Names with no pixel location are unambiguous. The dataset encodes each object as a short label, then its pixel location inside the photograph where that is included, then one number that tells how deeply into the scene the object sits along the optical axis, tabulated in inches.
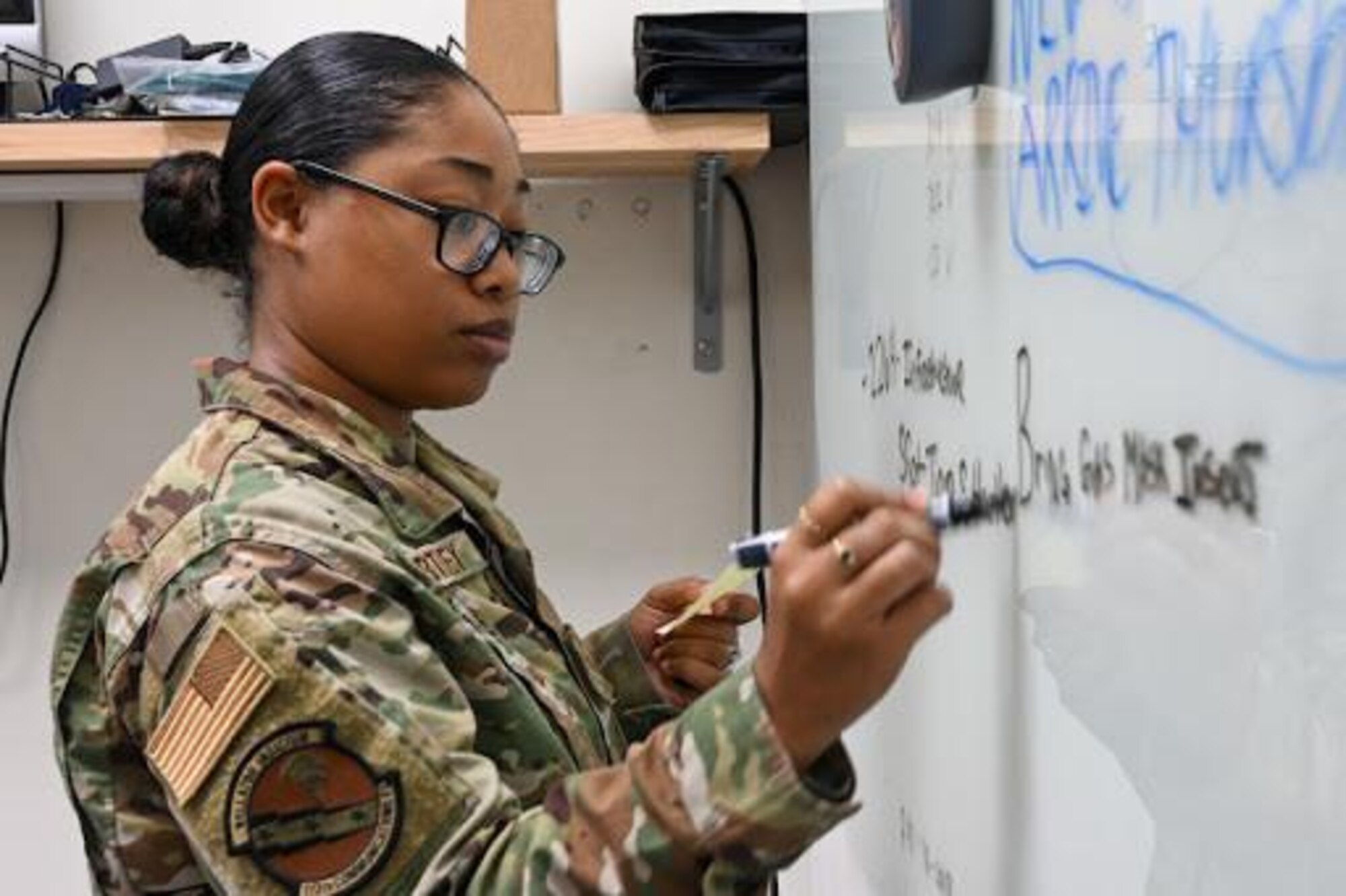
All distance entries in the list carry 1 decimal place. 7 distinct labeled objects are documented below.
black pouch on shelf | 68.6
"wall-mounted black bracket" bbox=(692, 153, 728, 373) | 72.2
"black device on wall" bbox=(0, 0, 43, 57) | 74.3
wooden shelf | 68.1
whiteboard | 20.7
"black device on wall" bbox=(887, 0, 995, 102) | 35.4
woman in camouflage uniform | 25.5
